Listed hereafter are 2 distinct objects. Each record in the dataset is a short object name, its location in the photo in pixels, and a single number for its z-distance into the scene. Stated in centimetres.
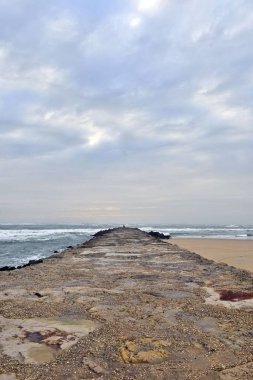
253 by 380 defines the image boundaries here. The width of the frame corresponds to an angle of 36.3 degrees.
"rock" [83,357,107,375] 309
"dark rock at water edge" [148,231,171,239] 3407
